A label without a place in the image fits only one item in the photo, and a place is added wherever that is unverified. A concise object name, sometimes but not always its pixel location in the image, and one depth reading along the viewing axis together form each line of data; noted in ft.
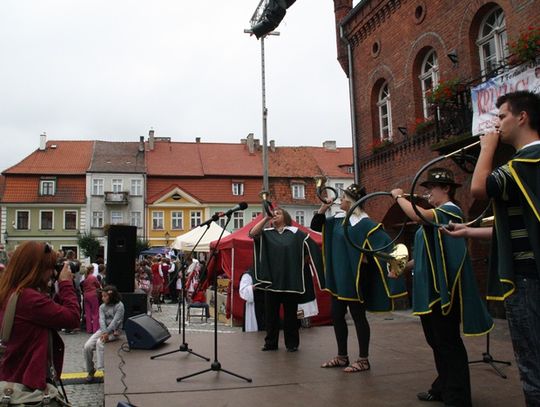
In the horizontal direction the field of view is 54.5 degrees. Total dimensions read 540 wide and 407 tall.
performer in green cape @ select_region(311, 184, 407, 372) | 17.88
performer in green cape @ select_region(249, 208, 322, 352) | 22.09
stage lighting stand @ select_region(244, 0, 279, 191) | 60.54
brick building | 38.29
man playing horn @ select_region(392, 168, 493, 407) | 13.14
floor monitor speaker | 22.66
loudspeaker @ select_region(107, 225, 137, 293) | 33.17
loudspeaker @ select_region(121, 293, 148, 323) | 30.09
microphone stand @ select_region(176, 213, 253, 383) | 16.69
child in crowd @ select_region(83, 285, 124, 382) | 24.93
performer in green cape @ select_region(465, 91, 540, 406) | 8.87
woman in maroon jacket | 11.19
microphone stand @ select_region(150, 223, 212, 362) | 20.63
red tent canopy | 44.57
